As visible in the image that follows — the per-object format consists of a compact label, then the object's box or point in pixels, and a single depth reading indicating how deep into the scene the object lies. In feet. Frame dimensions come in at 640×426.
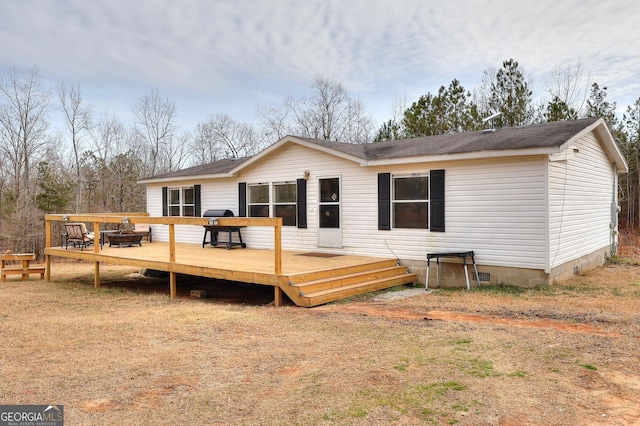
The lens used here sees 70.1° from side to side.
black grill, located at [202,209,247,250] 41.37
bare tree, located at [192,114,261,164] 98.32
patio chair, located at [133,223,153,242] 49.19
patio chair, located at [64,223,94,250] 39.34
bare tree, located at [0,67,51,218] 71.41
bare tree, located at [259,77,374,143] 93.45
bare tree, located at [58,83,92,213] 81.00
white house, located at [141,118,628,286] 27.86
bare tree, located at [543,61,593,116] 76.43
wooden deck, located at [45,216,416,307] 25.39
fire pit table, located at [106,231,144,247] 40.50
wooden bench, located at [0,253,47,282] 40.84
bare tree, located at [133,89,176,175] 90.63
